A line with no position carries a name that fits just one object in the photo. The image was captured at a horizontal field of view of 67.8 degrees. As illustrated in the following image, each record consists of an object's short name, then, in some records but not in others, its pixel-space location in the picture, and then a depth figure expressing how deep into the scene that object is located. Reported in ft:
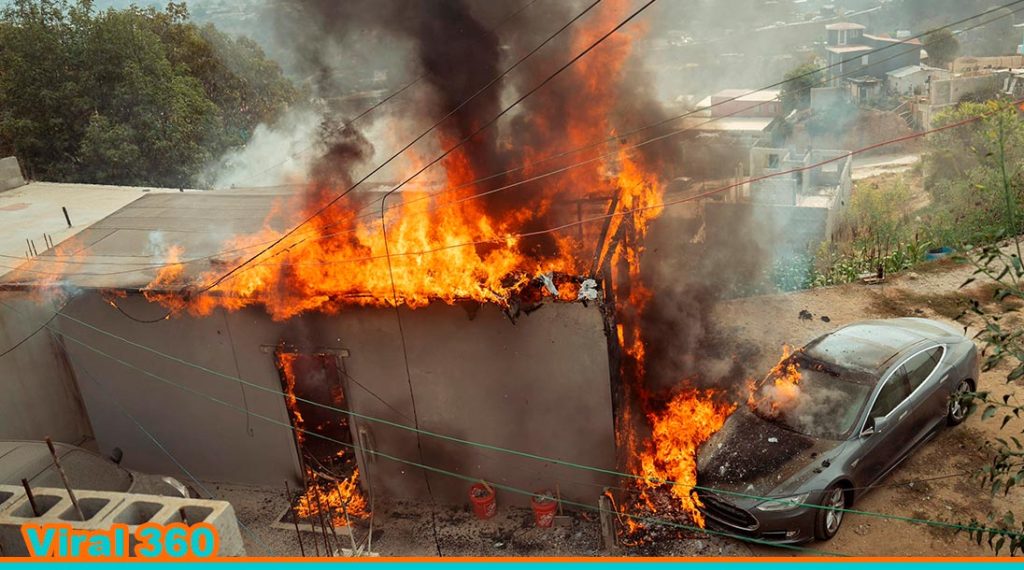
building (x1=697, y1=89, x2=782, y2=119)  115.81
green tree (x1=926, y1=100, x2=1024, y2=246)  52.90
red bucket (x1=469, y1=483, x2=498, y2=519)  28.90
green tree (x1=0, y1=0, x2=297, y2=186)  76.48
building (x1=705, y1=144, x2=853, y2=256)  61.21
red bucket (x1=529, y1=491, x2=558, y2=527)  28.07
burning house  27.48
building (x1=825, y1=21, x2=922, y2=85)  181.78
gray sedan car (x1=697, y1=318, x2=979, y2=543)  25.22
